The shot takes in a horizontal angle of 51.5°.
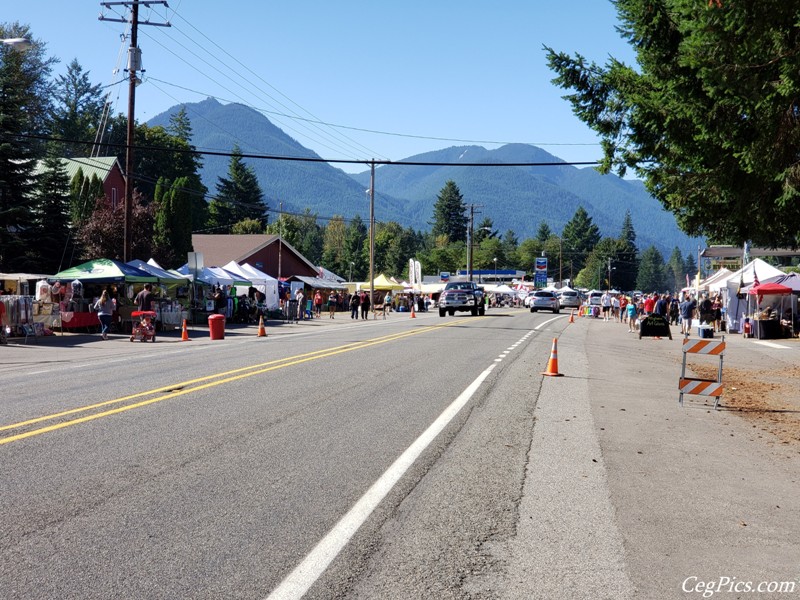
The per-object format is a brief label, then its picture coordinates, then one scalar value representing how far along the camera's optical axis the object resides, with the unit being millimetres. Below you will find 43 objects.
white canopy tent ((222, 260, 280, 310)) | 45938
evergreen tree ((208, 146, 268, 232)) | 118250
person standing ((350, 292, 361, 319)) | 51844
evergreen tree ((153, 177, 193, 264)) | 69938
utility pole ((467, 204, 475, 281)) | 90619
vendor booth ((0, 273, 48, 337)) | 25434
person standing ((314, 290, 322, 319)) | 51844
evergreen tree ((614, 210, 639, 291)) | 181538
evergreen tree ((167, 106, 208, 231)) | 101294
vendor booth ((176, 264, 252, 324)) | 38000
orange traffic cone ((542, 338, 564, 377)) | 16734
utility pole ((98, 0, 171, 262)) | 32531
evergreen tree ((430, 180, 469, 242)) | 180150
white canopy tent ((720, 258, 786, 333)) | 38469
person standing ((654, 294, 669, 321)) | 41500
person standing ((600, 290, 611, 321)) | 59894
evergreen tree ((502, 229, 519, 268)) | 174300
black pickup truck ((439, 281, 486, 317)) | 52312
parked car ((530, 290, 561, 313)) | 67938
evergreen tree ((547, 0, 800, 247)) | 11287
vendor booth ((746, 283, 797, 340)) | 34812
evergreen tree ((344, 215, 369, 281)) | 149625
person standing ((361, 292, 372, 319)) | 51812
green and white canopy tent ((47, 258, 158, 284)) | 30703
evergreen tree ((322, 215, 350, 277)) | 151125
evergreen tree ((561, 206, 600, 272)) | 196625
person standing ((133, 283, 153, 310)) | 28609
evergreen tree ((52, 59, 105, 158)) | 98750
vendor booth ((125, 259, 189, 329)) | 33094
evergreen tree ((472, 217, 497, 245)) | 173500
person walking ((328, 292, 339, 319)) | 52469
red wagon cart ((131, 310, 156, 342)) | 27016
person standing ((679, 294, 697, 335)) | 35875
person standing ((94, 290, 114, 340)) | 28609
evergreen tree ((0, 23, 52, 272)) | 41594
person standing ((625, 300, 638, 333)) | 40641
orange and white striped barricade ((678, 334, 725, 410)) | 12789
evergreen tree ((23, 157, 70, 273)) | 45000
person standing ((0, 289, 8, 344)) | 24938
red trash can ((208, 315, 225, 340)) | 27844
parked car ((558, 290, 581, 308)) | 83188
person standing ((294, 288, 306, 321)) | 48656
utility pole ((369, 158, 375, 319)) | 57781
